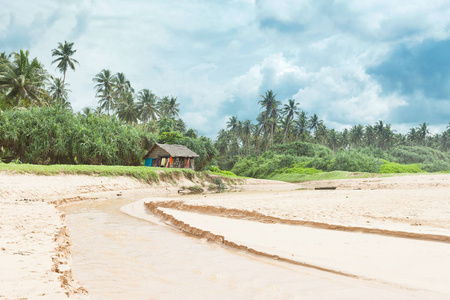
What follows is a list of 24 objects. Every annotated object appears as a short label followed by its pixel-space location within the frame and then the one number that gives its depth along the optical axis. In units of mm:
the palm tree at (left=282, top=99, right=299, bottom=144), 65938
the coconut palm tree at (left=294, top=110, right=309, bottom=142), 72562
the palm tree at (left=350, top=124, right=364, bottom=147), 85000
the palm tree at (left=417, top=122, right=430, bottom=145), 86938
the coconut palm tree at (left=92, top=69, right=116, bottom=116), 56906
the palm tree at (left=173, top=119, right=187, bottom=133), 68100
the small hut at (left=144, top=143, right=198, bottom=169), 33969
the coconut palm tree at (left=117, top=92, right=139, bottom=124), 59375
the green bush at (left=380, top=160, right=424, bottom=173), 39125
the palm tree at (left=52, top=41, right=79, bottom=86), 49334
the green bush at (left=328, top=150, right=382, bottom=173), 39688
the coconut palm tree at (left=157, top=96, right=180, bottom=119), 65562
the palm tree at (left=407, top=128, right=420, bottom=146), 88812
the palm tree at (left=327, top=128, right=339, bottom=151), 86750
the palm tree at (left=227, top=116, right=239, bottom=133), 77769
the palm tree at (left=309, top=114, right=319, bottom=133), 75000
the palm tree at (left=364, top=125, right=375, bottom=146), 85938
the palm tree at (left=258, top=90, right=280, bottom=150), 62794
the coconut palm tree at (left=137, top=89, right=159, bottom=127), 58550
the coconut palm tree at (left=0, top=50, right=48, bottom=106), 32125
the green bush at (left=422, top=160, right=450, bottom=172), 42500
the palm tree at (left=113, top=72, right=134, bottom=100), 59312
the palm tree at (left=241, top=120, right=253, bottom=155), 74125
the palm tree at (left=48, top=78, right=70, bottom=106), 53812
